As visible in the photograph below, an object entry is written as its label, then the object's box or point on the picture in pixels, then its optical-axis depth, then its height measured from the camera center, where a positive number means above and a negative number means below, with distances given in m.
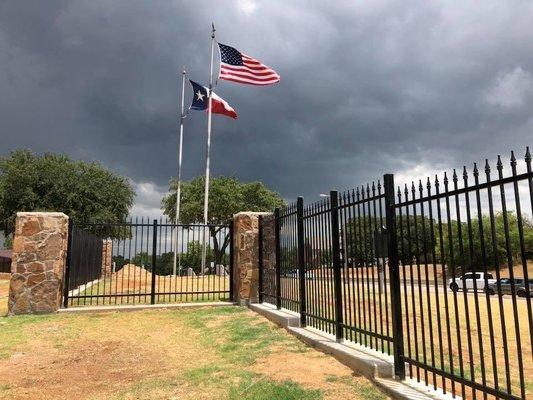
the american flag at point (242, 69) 19.23 +8.54
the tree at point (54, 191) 33.86 +5.76
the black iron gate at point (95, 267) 12.50 -0.12
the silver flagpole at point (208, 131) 24.11 +7.52
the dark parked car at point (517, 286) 23.06 -1.58
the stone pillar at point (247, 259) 12.31 +0.07
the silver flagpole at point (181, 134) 29.02 +8.50
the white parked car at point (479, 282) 26.16 -1.49
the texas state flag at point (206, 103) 24.36 +8.93
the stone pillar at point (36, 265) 11.38 -0.01
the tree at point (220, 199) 42.41 +6.31
